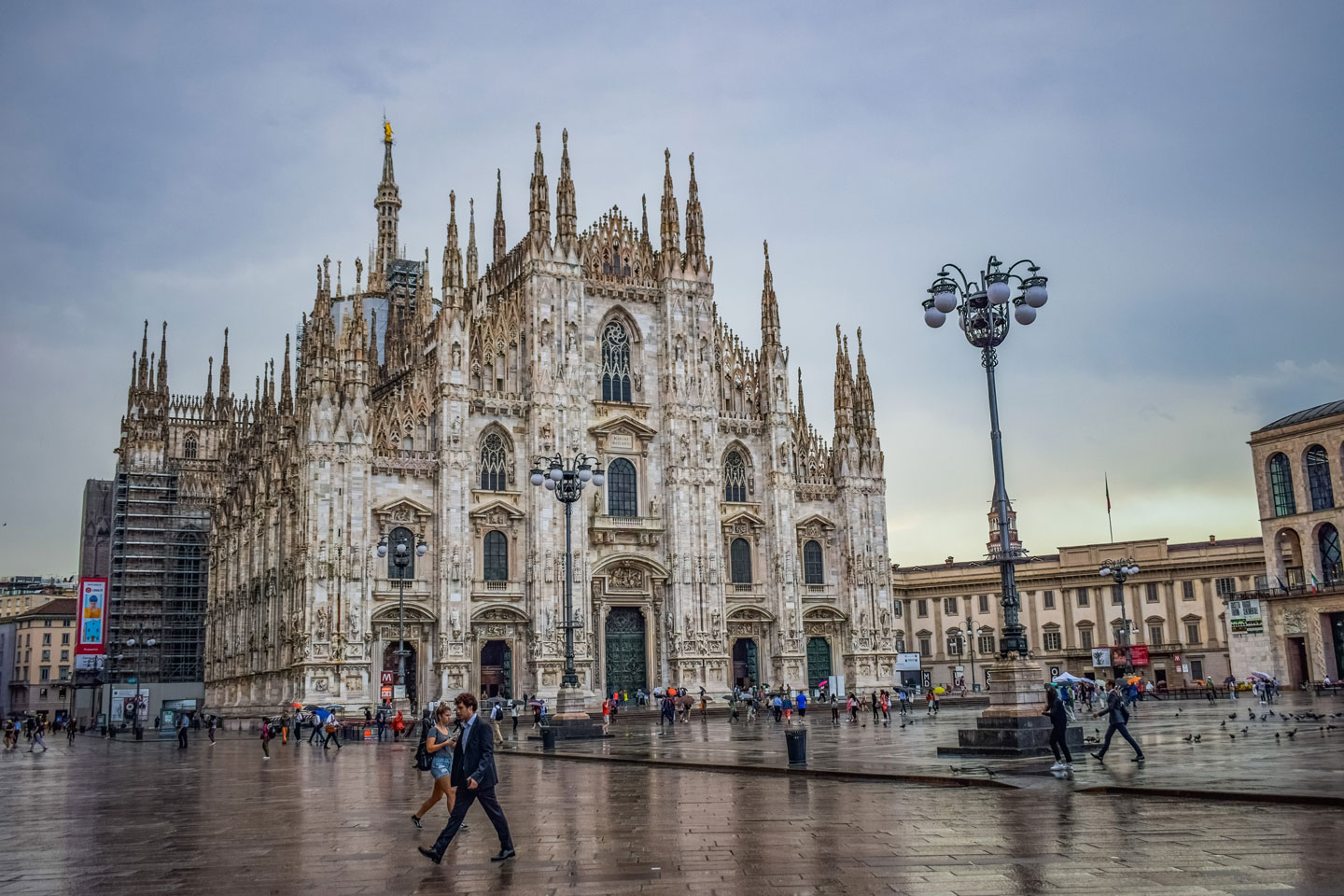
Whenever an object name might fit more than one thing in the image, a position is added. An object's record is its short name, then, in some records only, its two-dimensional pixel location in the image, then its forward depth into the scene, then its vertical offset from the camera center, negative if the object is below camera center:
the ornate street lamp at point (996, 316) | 20.67 +6.29
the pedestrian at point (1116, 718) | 18.78 -0.80
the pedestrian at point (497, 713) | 43.74 -0.89
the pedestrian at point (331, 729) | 37.64 -1.06
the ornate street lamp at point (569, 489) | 33.19 +5.34
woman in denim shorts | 12.84 -0.78
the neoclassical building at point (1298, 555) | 60.12 +5.18
